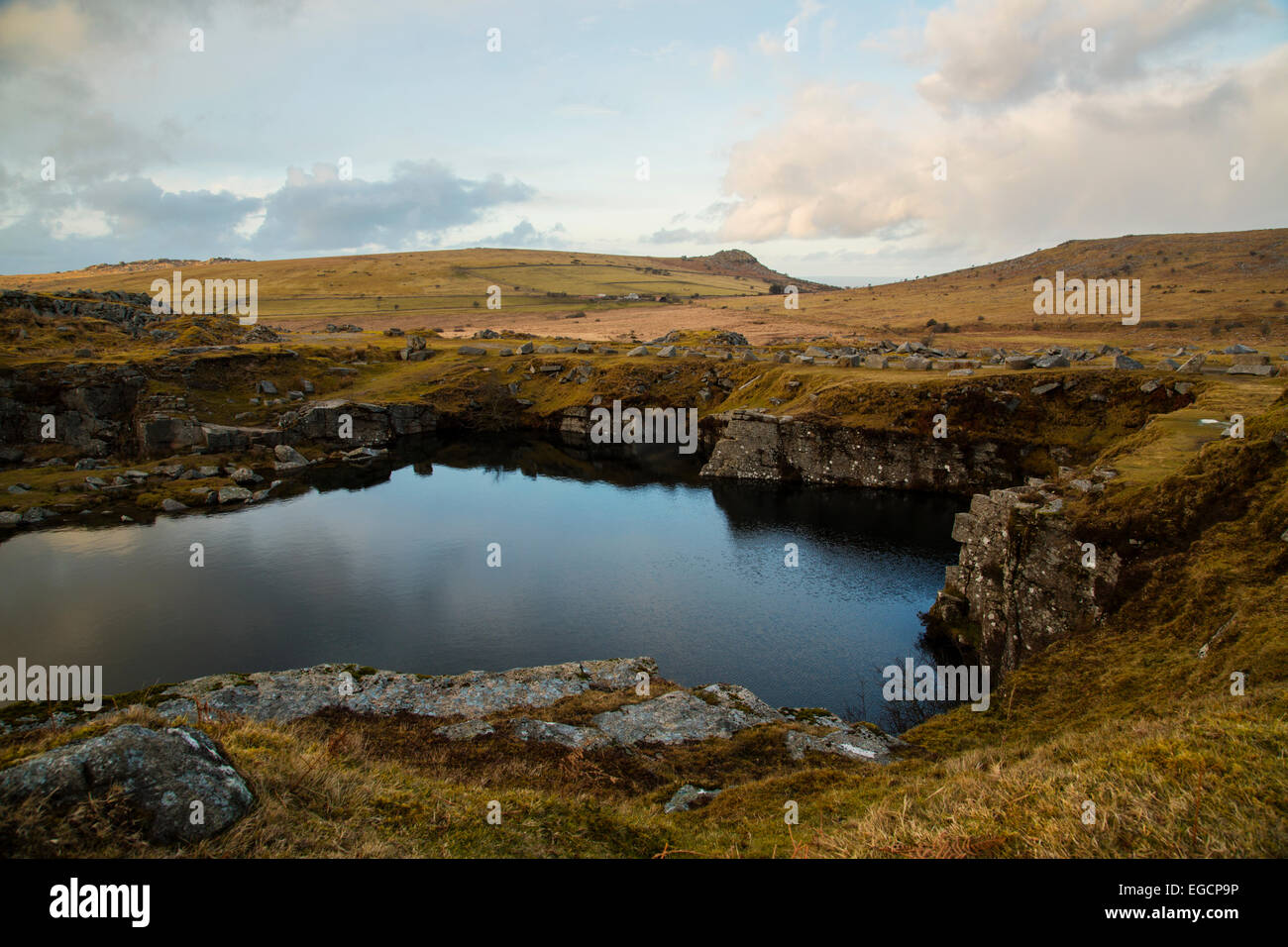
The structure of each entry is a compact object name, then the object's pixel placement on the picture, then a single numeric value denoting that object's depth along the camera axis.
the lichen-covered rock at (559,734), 21.06
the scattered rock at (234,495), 58.36
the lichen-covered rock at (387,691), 23.97
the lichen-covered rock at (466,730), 21.52
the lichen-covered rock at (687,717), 22.42
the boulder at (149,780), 8.30
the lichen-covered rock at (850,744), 20.67
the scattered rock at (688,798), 16.92
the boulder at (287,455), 72.12
